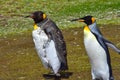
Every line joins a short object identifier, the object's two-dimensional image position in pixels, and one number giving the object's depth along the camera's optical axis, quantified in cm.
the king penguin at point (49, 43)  1109
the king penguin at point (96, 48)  1012
